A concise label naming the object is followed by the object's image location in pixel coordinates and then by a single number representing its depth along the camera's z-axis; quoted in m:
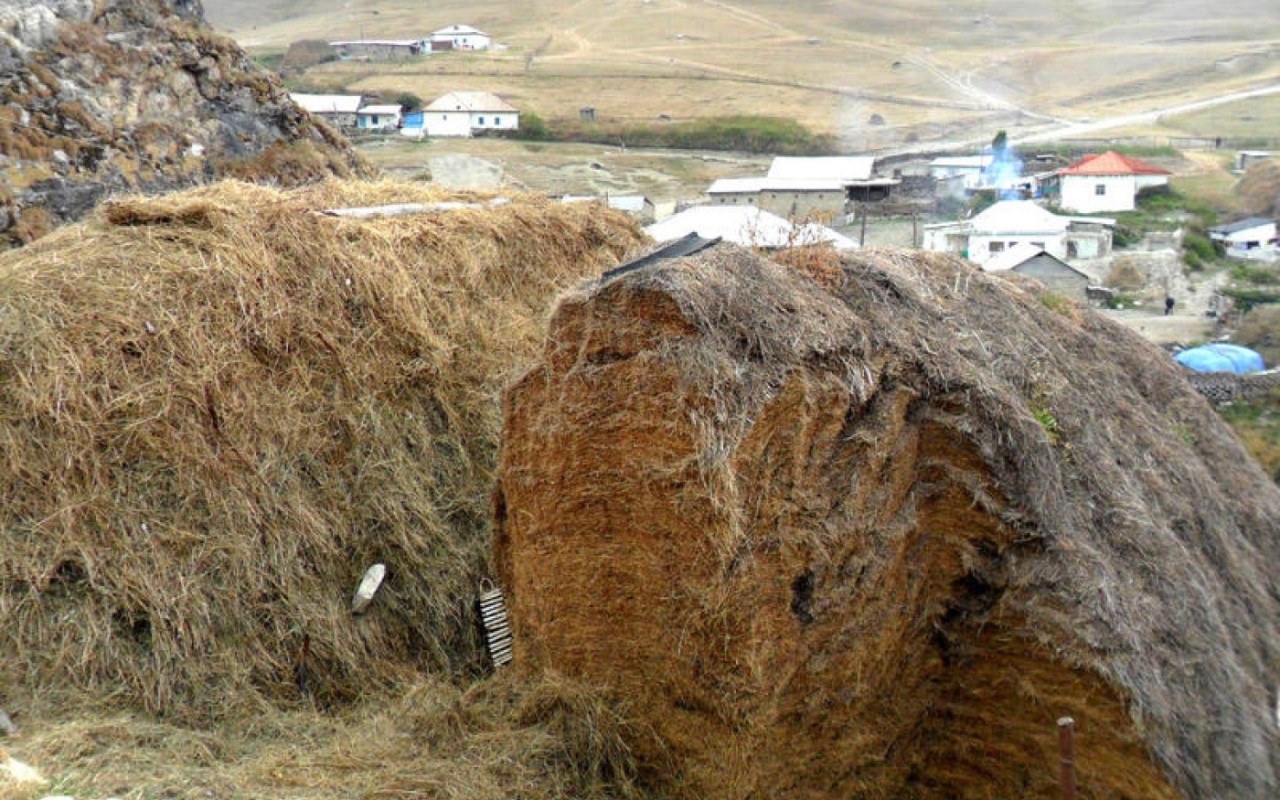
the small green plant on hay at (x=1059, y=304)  10.36
